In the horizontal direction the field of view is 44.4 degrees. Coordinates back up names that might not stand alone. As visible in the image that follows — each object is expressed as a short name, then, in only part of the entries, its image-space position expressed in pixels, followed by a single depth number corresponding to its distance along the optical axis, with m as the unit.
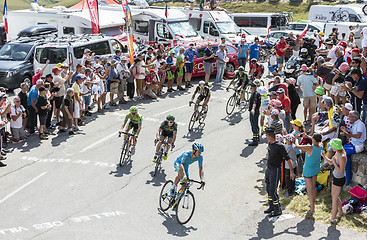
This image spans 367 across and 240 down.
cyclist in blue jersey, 10.03
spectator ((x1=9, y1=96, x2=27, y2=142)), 13.98
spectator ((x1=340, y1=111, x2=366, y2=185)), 10.38
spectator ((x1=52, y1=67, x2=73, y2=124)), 15.48
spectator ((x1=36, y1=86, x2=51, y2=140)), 14.49
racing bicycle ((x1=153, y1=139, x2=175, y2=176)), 12.15
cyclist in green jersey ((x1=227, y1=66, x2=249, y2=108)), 16.89
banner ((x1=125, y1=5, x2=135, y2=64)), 22.08
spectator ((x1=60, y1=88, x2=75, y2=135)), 14.90
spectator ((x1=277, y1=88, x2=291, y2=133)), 13.48
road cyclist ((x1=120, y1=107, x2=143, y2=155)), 12.78
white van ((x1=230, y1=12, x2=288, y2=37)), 34.56
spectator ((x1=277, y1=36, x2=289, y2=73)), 22.50
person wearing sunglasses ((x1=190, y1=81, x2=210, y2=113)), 15.56
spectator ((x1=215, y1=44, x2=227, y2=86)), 21.02
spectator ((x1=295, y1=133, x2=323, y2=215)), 9.69
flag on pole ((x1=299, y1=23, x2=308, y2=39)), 29.85
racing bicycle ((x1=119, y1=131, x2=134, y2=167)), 12.74
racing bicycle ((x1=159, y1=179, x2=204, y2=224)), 9.89
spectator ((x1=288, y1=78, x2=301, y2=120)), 14.50
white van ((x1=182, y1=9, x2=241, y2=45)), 27.78
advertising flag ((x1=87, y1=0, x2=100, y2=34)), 23.62
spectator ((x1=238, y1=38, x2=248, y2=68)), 22.83
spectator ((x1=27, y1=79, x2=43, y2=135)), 14.52
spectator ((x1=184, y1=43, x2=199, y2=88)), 20.73
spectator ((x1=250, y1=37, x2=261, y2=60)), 22.98
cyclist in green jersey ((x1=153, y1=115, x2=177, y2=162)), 12.14
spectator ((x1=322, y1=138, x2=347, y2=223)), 8.97
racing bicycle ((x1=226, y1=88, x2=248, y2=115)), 17.14
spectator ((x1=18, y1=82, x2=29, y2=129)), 14.51
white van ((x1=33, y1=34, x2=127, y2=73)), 19.14
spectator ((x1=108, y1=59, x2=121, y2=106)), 17.72
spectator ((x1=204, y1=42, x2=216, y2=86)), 20.98
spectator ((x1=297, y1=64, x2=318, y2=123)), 14.88
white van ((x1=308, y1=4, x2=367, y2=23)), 35.44
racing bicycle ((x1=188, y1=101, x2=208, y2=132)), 15.53
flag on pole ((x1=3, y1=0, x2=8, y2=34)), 26.98
